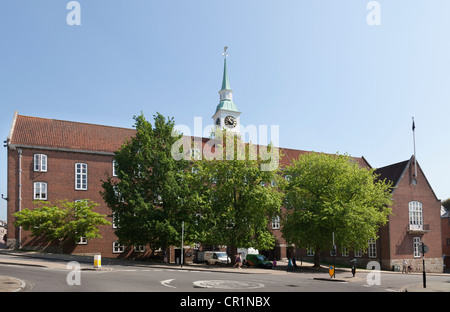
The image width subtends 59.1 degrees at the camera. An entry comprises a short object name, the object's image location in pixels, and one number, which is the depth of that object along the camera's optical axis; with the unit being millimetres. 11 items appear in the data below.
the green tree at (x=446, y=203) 91056
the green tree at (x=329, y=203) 38219
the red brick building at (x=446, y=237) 67125
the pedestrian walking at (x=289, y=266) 36656
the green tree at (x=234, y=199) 36875
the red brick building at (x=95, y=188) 42344
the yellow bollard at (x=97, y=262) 27172
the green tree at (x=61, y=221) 37156
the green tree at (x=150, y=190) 35156
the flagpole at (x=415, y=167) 50866
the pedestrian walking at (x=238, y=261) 35762
